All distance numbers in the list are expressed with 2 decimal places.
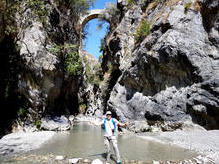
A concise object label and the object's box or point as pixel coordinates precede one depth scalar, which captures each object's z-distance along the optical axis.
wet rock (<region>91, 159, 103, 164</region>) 6.50
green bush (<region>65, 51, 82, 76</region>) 18.61
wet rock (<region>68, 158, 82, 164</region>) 6.73
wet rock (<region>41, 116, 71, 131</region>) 14.62
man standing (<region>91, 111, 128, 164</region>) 6.85
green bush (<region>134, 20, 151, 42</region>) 18.59
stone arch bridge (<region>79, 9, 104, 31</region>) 36.89
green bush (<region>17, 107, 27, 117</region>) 13.63
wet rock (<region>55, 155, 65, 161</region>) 7.07
